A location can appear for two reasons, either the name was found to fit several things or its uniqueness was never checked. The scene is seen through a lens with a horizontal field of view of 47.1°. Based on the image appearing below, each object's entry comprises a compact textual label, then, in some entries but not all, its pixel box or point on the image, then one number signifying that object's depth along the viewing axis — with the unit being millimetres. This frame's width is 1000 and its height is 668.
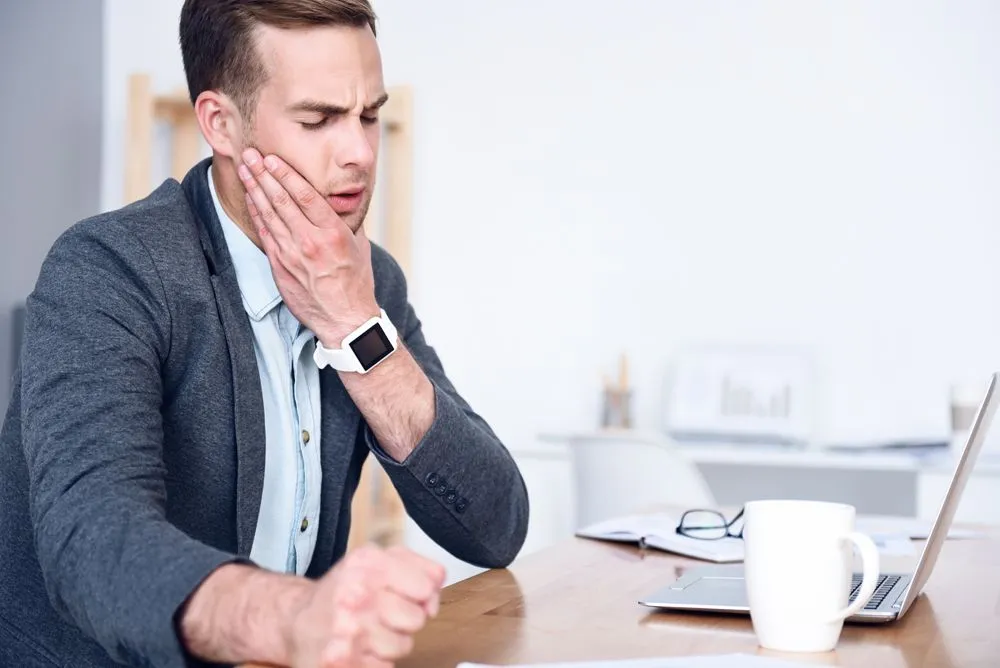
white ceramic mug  887
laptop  1021
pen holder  3574
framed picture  3326
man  949
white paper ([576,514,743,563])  1383
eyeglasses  1495
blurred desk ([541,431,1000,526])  2883
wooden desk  900
